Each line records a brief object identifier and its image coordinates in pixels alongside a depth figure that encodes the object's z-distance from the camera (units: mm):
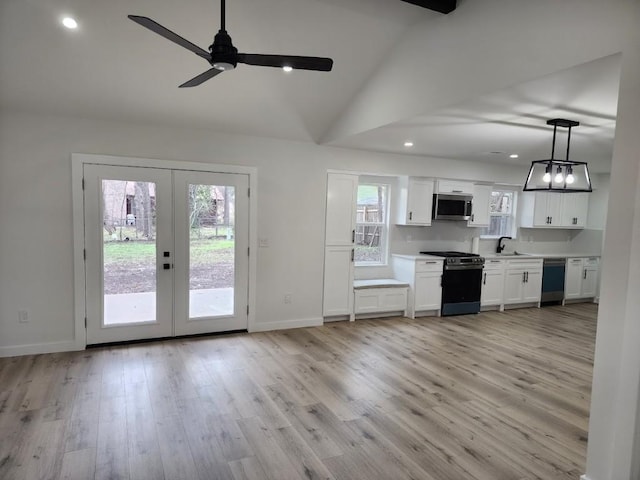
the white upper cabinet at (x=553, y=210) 7281
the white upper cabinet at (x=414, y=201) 6188
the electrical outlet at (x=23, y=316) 4098
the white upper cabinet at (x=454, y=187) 6367
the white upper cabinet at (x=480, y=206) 6742
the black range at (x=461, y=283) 6219
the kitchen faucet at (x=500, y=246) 7316
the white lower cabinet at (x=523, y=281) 6723
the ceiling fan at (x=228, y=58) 2059
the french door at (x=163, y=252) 4355
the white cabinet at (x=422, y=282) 6035
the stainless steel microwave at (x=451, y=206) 6402
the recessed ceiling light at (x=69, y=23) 3061
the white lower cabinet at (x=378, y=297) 5812
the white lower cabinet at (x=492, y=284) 6504
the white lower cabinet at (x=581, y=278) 7289
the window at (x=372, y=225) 6340
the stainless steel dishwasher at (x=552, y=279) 7059
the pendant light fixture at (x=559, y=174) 3670
